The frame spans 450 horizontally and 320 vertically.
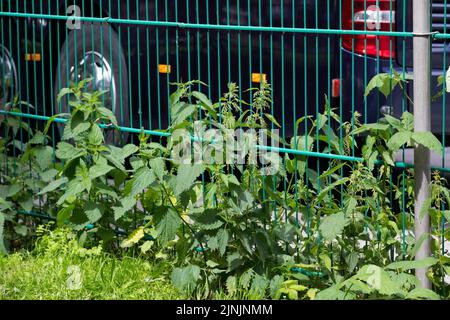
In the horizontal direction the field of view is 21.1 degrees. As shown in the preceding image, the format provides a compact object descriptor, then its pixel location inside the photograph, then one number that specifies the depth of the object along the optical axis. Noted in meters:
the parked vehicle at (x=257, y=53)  7.22
